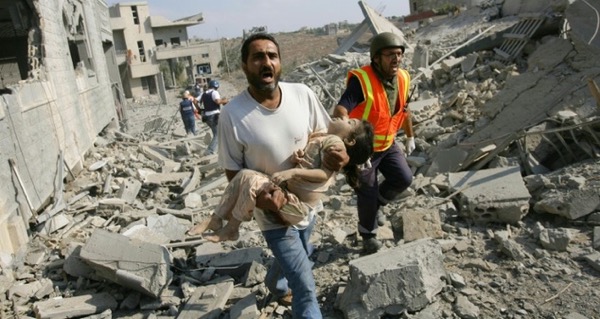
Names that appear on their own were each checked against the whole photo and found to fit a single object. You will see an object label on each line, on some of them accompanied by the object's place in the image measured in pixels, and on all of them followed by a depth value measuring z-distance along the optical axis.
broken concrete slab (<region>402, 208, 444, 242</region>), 3.86
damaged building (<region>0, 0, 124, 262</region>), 5.20
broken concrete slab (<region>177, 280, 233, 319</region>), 3.24
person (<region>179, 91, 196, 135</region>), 11.77
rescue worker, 3.47
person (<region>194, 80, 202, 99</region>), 15.65
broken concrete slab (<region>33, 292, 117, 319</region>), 3.46
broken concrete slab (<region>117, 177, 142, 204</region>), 6.57
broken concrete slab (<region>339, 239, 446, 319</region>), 2.83
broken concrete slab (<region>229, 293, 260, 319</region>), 3.09
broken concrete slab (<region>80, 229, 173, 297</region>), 3.46
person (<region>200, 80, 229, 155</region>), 9.73
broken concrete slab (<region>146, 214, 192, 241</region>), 4.71
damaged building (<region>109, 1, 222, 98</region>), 35.50
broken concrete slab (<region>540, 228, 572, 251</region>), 3.34
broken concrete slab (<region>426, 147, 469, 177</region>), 5.42
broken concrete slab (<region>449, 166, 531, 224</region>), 3.84
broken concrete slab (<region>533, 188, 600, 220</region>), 3.63
